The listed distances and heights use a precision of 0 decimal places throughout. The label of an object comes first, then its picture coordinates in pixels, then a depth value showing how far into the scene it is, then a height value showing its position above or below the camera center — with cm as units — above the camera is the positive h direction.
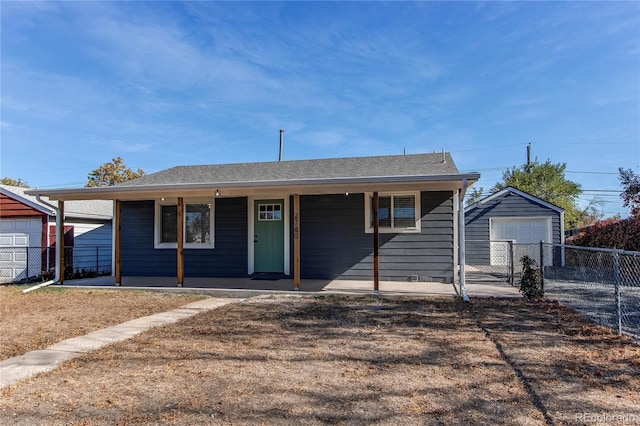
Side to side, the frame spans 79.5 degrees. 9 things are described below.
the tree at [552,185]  2472 +287
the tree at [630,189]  1230 +122
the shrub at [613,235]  1134 -26
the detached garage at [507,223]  1462 +16
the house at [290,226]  859 +8
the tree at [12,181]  3071 +420
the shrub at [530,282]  709 -103
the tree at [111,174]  3052 +451
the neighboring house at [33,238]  1179 -23
